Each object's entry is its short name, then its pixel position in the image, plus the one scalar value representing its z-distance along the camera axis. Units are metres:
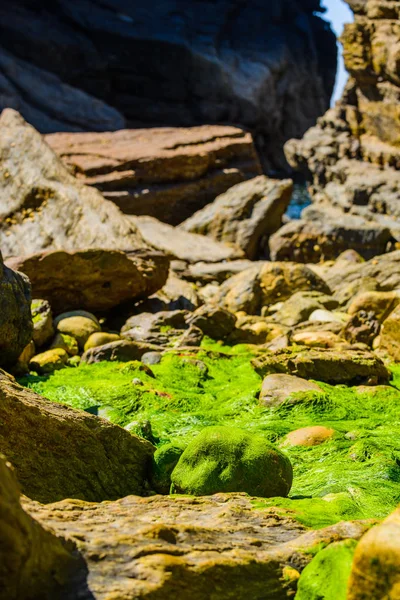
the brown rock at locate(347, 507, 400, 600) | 2.34
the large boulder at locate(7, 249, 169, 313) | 10.18
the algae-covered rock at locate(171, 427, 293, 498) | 4.09
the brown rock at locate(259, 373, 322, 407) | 6.55
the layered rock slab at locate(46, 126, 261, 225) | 22.83
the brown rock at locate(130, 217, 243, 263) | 16.06
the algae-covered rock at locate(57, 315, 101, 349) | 9.18
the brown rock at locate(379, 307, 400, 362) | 8.33
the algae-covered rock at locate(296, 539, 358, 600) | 2.69
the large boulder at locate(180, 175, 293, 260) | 18.69
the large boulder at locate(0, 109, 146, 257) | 12.09
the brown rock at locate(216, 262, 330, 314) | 12.03
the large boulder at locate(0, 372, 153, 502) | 3.98
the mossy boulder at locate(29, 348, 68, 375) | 8.05
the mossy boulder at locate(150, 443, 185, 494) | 4.44
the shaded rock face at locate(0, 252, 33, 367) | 7.38
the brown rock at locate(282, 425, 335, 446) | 5.54
